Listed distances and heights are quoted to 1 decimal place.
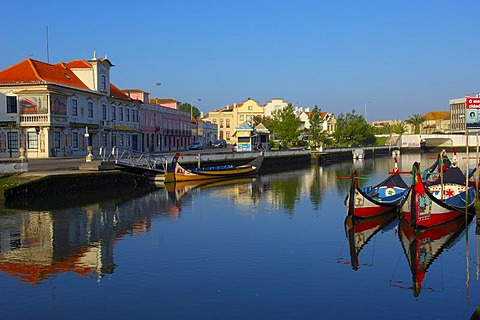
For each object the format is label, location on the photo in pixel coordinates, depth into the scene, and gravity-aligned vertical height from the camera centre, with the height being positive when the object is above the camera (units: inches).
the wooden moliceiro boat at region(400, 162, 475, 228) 952.9 -101.8
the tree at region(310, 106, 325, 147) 4210.1 +122.9
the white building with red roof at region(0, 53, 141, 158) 1988.2 +150.7
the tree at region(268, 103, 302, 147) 3941.2 +129.8
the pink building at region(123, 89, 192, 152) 3004.4 +127.7
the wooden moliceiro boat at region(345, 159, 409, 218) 1068.5 -101.0
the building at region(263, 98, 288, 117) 5492.1 +393.7
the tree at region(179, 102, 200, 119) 6988.2 +492.2
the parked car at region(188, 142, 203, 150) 3626.5 +5.8
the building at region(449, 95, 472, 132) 7216.5 +382.2
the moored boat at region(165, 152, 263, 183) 1849.2 -86.5
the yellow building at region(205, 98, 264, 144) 5157.5 +281.2
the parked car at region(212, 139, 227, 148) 4260.8 +20.0
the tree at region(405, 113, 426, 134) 7069.4 +288.8
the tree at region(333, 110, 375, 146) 4832.7 +127.0
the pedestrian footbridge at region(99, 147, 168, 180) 1690.5 -50.5
